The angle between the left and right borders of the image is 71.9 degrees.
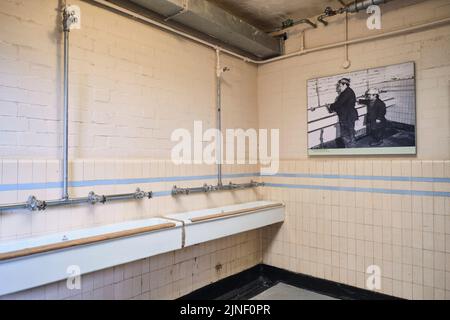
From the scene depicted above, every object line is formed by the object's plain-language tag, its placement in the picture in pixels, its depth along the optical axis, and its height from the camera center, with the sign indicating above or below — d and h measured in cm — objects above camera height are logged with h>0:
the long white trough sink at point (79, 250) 150 -47
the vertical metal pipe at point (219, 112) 304 +54
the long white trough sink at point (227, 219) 234 -45
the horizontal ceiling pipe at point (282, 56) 231 +116
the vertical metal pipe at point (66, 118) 195 +31
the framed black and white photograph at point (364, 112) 260 +49
